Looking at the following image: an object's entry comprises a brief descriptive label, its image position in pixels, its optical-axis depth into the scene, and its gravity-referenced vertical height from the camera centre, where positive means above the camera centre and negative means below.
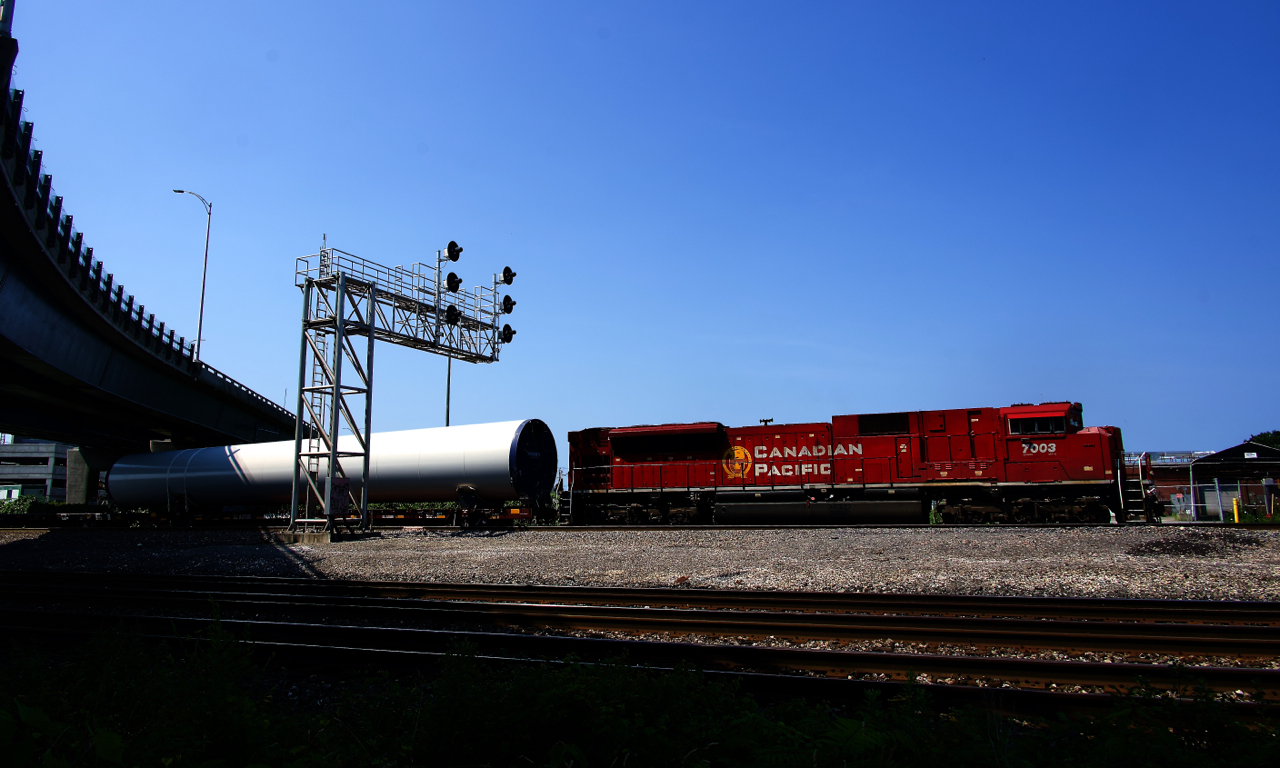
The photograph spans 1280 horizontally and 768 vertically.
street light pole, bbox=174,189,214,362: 34.59 +7.88
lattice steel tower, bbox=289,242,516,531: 22.30 +3.86
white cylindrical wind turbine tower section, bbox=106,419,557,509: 23.44 -0.14
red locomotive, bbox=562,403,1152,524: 20.09 -0.25
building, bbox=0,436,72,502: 83.06 -0.28
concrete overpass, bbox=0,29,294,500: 15.84 +3.81
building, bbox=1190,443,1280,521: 24.95 -1.16
